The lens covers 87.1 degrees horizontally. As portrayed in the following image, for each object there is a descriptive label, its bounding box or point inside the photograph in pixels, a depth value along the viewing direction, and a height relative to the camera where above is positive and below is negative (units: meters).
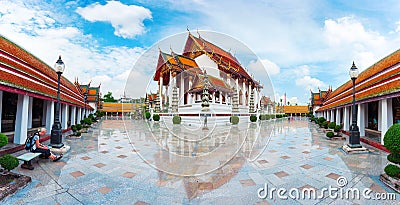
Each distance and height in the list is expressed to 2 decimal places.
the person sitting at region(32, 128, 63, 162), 5.77 -1.18
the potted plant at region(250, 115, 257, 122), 25.41 -1.07
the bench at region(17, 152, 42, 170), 4.97 -1.27
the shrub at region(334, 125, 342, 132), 11.72 -0.99
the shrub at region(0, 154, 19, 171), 4.18 -1.13
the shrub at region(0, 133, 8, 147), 4.26 -0.71
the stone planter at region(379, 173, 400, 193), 4.00 -1.41
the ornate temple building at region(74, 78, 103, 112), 36.70 +2.13
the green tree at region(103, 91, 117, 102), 66.62 +3.21
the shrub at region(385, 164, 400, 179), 4.22 -1.22
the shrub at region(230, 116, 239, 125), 20.28 -1.07
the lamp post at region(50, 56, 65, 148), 7.46 -0.85
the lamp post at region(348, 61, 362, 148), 7.63 -0.89
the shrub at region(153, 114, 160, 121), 24.24 -1.07
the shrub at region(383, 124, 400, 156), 4.31 -0.60
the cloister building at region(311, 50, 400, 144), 7.53 +0.58
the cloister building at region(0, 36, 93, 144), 7.04 +0.58
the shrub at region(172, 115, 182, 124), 19.92 -1.04
